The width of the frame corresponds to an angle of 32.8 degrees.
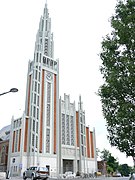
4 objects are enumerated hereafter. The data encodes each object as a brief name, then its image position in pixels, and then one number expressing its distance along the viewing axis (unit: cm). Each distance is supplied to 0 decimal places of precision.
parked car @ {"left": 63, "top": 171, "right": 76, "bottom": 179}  4563
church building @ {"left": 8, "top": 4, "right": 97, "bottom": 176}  4981
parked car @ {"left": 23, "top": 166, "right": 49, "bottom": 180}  2625
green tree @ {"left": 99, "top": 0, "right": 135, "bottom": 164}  1017
